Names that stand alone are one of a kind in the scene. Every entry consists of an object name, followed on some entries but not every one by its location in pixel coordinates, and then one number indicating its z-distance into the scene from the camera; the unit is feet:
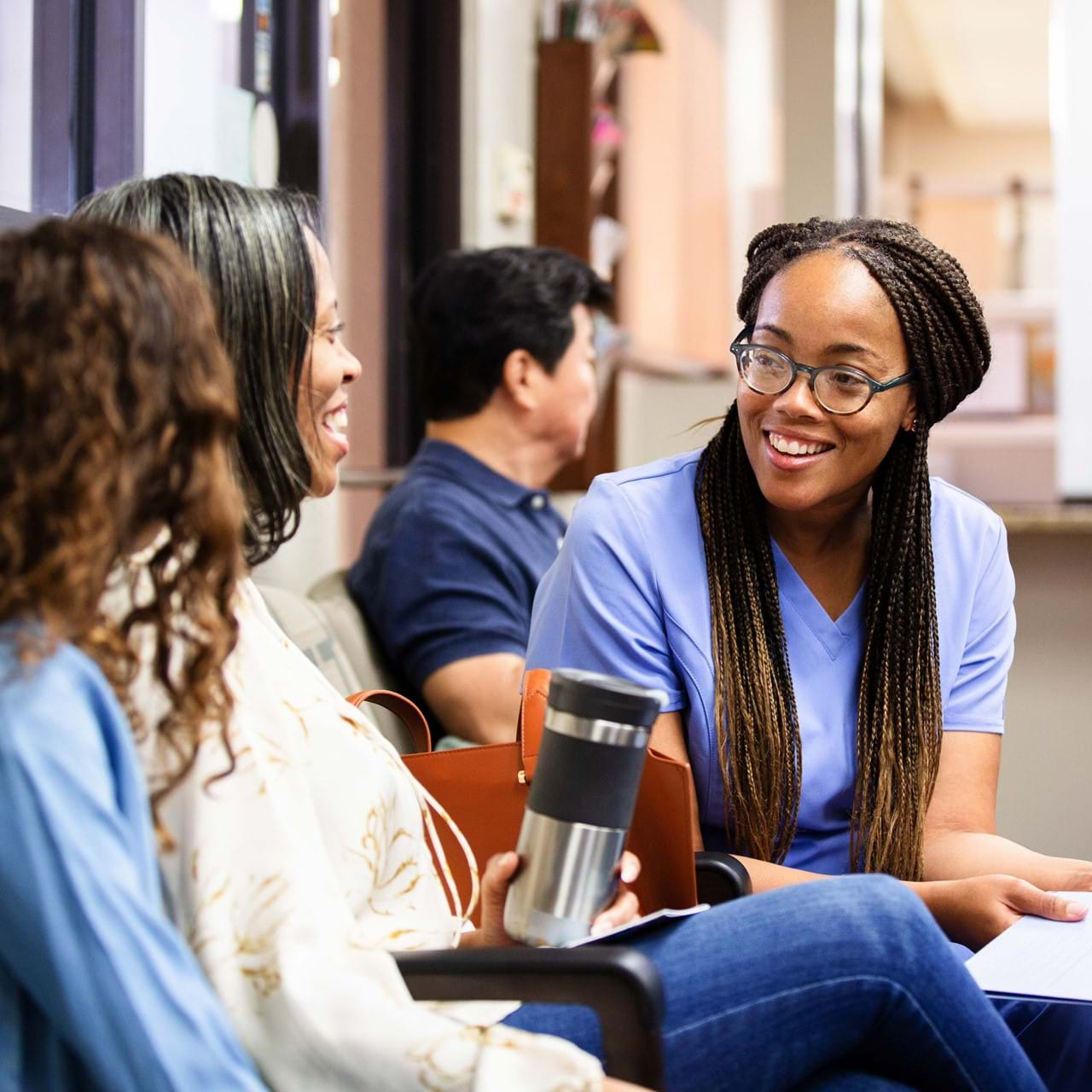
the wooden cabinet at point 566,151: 11.86
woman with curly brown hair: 5.37
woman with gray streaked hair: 5.66
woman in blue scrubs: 7.23
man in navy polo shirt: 8.81
